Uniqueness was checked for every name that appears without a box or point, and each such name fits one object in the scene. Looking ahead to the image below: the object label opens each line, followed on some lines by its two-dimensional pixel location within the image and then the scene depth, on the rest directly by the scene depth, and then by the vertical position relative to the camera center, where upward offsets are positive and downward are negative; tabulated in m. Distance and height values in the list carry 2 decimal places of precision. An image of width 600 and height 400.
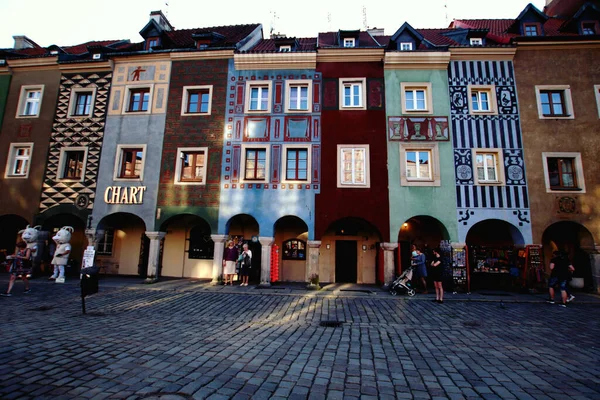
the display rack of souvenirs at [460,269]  13.49 -0.78
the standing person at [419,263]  12.35 -0.52
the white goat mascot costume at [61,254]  14.16 -0.61
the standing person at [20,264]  10.23 -0.83
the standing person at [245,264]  14.27 -0.88
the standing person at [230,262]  14.38 -0.78
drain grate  7.50 -1.90
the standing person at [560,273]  10.91 -0.70
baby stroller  12.52 -1.46
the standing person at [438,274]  11.16 -0.86
